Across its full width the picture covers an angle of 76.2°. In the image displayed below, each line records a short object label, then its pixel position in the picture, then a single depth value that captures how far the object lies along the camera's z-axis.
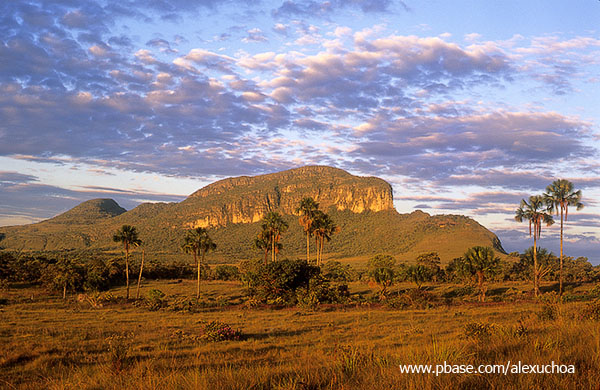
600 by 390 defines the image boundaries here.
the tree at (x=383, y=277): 48.50
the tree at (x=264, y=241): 59.12
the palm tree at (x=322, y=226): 58.38
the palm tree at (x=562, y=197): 42.12
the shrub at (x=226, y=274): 86.50
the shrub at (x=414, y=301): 38.03
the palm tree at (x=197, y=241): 55.31
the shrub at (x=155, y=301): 40.25
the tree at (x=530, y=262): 74.88
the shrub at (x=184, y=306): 37.46
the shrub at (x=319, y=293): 41.41
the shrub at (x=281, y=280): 44.91
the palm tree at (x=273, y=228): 58.59
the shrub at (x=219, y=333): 19.28
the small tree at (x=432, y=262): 77.50
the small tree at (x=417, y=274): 61.04
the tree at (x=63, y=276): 56.31
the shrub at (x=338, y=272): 75.79
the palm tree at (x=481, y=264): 45.72
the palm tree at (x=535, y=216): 45.38
